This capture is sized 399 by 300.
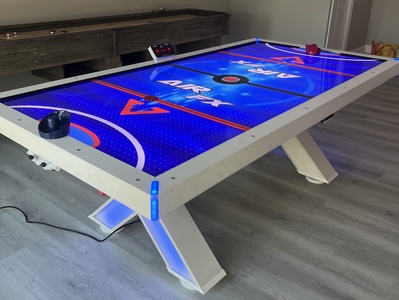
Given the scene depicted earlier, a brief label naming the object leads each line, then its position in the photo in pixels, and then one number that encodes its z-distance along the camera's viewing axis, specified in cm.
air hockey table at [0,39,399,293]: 114
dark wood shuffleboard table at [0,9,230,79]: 265
